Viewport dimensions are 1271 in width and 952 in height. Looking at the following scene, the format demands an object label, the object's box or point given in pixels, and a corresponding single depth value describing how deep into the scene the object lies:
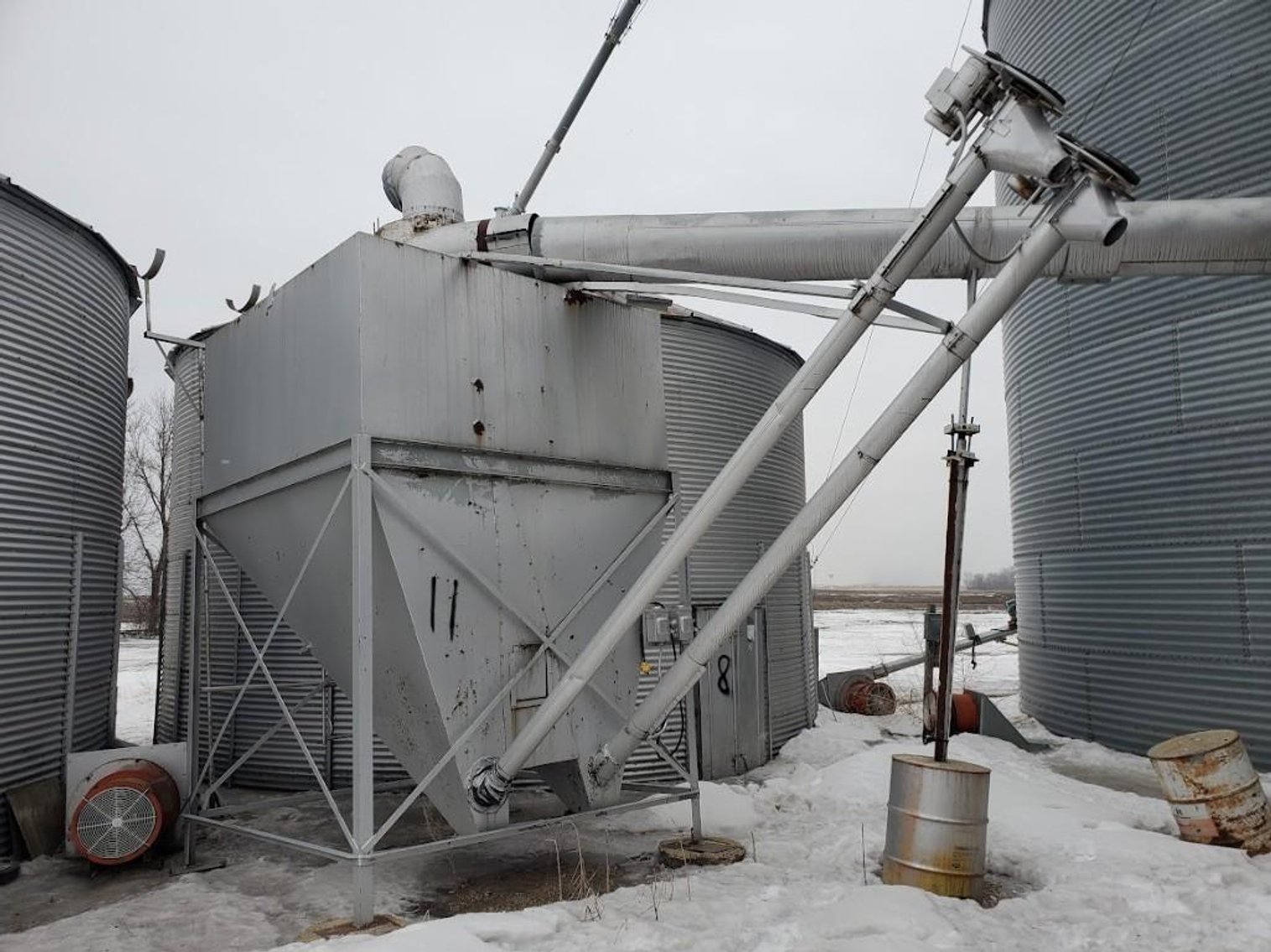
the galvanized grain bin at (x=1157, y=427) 11.22
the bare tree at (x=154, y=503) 40.47
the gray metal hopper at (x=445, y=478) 7.55
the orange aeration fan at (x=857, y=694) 17.83
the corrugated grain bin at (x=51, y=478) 9.57
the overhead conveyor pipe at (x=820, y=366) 7.09
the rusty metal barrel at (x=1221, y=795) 8.00
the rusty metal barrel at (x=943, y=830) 7.15
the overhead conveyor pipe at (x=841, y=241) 8.77
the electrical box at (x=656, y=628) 9.23
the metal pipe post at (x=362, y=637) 7.12
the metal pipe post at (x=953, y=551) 7.65
